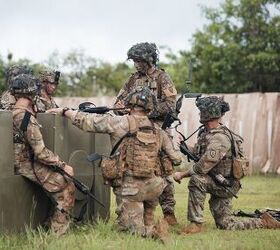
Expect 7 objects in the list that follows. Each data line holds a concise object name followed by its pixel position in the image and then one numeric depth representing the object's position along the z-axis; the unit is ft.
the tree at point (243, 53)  131.88
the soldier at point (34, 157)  42.16
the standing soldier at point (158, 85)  51.67
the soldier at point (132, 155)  43.88
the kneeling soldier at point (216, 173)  49.00
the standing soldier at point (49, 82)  55.86
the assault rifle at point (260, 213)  52.64
